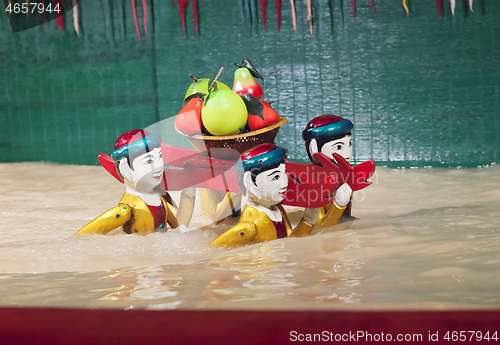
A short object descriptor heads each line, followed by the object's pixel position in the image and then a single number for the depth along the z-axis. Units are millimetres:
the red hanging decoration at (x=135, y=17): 11672
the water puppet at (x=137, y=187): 5219
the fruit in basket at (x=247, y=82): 6254
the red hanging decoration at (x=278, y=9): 11055
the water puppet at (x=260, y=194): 4832
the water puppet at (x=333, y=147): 5480
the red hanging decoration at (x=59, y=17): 12102
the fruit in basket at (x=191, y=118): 5477
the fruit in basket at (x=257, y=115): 5473
